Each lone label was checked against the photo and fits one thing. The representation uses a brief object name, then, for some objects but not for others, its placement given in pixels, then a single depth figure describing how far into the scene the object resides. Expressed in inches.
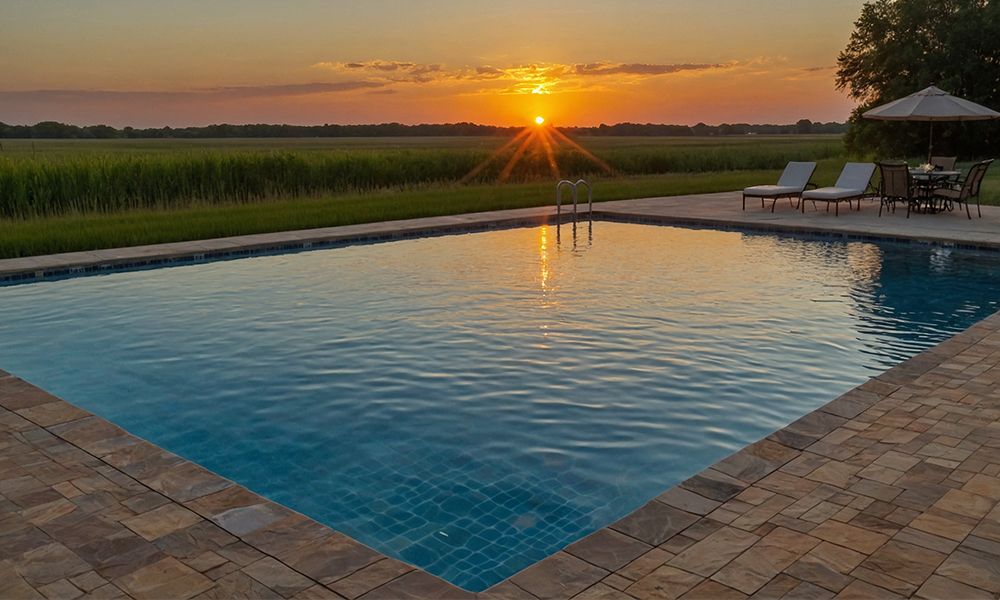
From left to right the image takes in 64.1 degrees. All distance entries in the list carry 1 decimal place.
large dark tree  1342.3
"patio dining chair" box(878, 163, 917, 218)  568.7
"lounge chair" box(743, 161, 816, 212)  608.1
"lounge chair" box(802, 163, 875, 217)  582.6
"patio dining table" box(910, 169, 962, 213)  583.2
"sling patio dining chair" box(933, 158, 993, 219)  561.1
